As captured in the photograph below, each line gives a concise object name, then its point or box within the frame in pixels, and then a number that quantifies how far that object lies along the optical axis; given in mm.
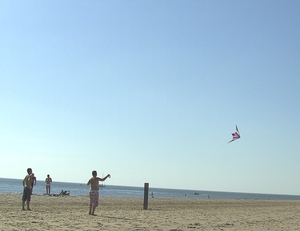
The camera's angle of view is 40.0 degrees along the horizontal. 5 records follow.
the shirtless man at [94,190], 13828
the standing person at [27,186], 14984
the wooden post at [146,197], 18056
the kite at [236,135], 26716
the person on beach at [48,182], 29250
